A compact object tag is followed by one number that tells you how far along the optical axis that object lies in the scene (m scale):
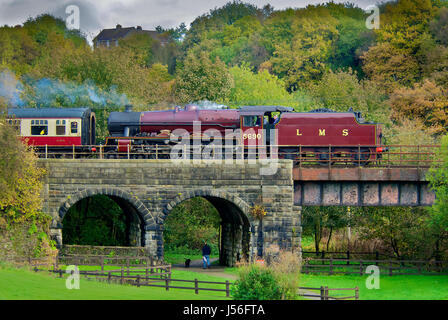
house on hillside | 161.25
